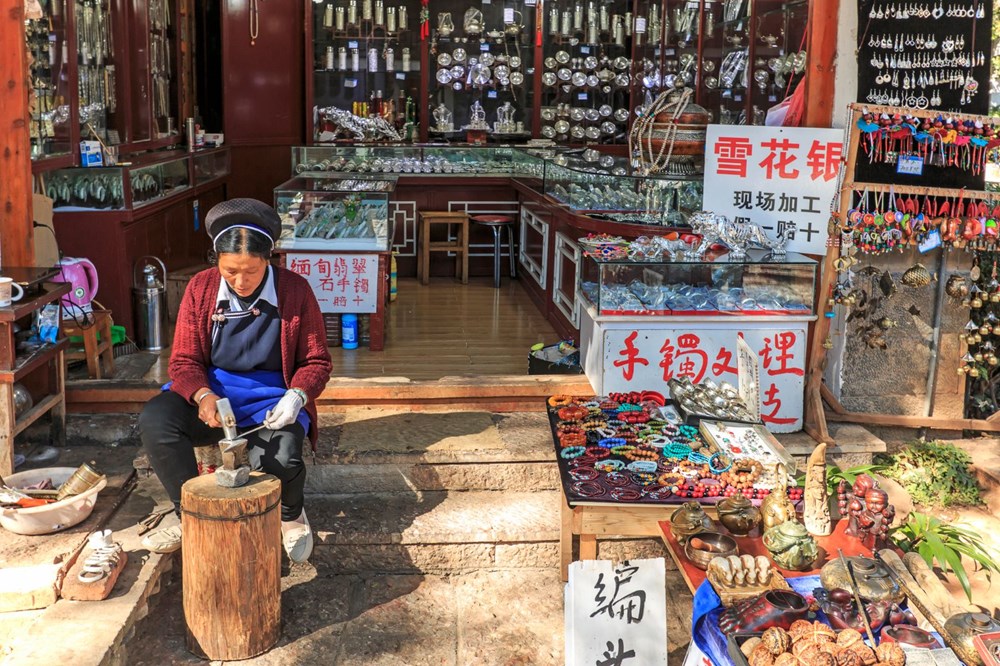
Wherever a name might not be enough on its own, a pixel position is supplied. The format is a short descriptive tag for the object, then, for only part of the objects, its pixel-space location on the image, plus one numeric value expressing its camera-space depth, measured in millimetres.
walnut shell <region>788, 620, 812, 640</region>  2518
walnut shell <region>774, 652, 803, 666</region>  2410
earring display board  4809
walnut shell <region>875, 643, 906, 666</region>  2432
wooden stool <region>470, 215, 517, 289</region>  8766
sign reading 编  3080
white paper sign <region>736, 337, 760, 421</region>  3988
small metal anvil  3401
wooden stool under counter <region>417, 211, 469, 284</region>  8961
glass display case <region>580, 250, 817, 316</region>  4762
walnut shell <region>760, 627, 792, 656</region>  2461
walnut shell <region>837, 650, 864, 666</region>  2436
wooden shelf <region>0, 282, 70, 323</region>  4109
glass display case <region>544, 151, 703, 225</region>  5719
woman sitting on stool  3686
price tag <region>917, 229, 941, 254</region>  4848
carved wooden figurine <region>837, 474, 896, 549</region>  3133
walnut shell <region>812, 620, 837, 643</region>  2500
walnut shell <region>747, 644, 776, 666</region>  2432
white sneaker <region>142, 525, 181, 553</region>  3762
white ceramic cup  4188
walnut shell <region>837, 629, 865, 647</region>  2486
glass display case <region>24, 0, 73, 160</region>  5613
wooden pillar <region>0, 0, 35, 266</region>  4551
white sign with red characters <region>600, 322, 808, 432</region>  4793
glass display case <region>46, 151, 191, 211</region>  6219
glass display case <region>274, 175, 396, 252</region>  6531
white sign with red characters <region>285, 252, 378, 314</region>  6461
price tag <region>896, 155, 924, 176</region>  4789
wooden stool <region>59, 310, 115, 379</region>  5129
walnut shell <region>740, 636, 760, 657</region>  2498
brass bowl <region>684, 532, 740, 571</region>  2973
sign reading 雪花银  4801
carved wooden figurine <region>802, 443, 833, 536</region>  3158
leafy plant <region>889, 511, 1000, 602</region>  3465
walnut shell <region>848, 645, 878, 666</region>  2447
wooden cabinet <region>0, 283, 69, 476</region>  4160
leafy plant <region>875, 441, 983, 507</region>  5062
